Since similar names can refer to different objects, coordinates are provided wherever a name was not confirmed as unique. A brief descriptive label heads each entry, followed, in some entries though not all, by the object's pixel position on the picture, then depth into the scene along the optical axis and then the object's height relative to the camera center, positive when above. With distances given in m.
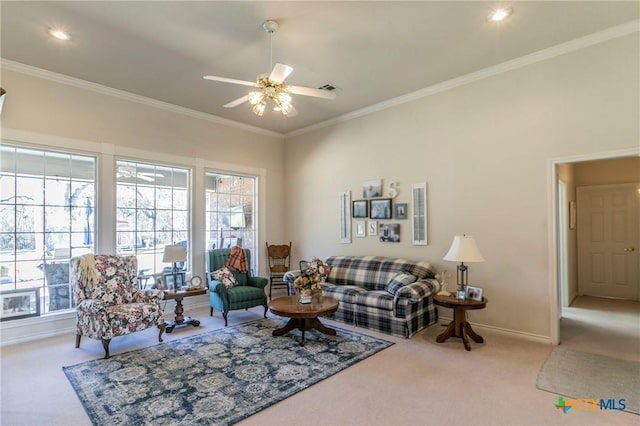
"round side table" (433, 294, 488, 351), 3.61 -1.15
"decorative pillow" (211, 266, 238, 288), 4.75 -0.84
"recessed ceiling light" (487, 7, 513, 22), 3.06 +1.88
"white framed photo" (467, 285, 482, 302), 3.73 -0.87
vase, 4.01 -0.97
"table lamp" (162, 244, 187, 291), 4.53 -0.49
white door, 5.94 -0.48
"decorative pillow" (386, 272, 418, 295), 4.20 -0.82
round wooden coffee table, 3.71 -1.05
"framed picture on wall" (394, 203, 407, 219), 5.06 +0.10
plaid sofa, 4.02 -1.01
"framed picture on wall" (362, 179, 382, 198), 5.36 +0.47
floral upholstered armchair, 3.49 -0.93
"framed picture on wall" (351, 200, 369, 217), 5.51 +0.15
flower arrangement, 4.00 -0.77
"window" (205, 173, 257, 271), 5.97 +0.12
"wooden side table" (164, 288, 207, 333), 4.40 -1.19
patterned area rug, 2.46 -1.42
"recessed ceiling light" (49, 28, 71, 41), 3.32 +1.87
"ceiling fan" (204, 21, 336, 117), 2.98 +1.19
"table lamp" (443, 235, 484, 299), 3.68 -0.41
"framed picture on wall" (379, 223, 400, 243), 5.14 -0.24
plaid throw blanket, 5.27 -0.66
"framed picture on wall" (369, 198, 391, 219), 5.22 +0.13
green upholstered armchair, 4.67 -1.04
